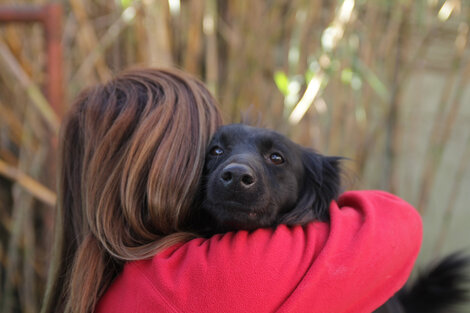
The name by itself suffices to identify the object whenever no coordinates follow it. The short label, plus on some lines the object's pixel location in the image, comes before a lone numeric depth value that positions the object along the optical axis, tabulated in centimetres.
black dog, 138
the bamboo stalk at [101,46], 274
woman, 113
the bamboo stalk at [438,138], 254
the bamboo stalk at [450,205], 267
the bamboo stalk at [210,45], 276
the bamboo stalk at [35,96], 245
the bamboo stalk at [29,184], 257
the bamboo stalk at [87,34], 285
